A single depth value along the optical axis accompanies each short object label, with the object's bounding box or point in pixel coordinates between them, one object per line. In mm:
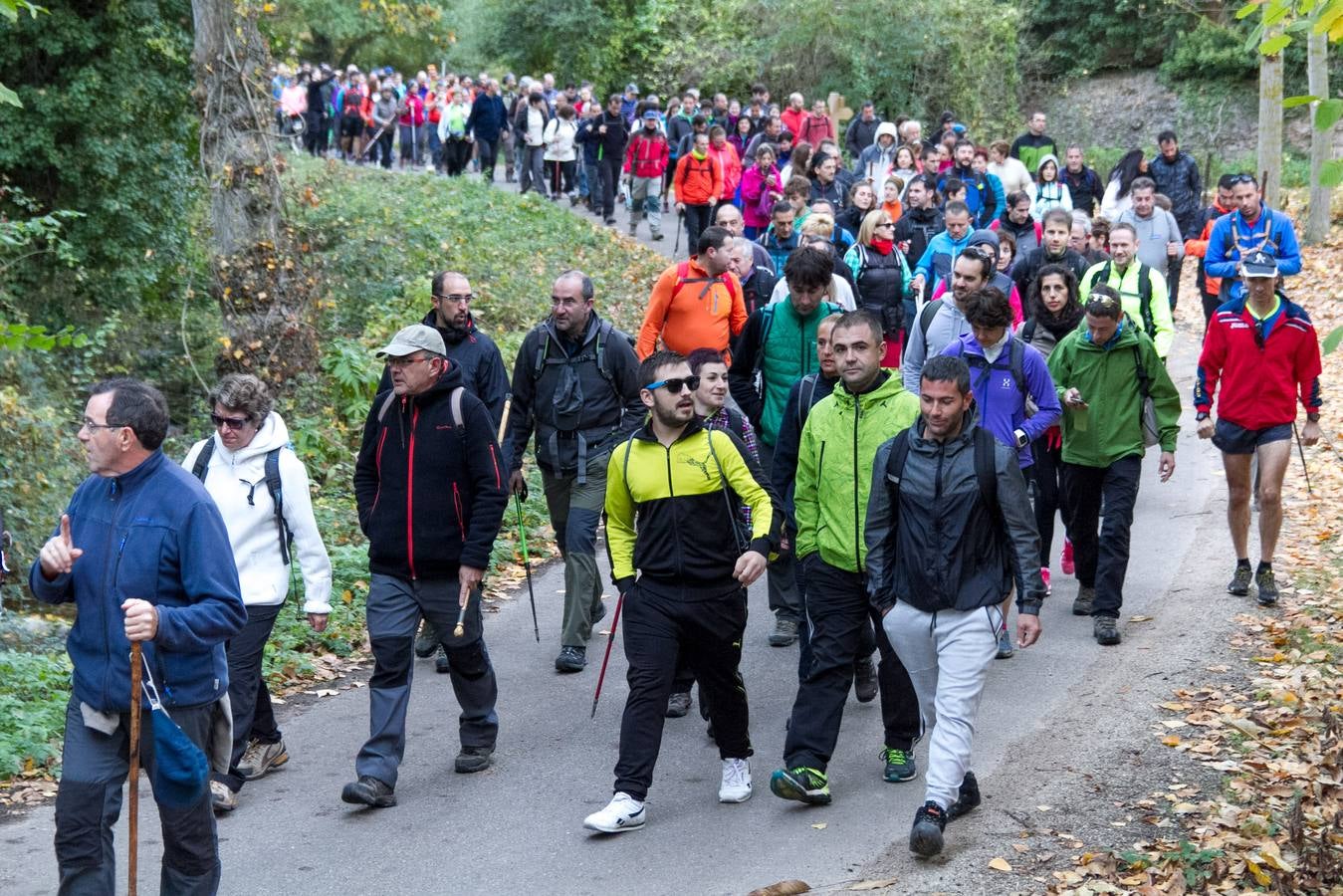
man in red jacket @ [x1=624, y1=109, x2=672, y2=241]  24828
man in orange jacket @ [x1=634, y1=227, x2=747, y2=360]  10500
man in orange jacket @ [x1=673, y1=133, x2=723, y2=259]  21609
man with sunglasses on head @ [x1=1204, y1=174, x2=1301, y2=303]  12977
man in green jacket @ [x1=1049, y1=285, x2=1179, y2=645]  9094
